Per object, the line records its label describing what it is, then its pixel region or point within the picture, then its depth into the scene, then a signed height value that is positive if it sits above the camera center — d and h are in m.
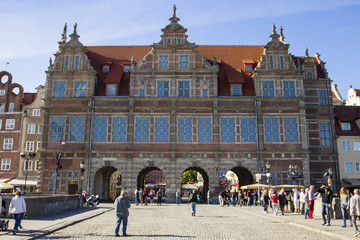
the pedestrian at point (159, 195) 33.97 -1.55
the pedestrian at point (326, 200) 16.84 -1.00
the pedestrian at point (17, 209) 13.62 -1.17
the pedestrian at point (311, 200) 20.19 -1.19
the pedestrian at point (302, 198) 22.23 -1.18
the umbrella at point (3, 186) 29.29 -0.62
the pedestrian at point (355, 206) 14.15 -1.06
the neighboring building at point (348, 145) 40.16 +4.01
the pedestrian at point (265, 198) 24.94 -1.36
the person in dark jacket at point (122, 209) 13.37 -1.15
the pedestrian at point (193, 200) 22.16 -1.32
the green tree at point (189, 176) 84.81 +0.71
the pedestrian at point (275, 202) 22.83 -1.47
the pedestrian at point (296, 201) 24.38 -1.50
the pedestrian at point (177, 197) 34.98 -1.78
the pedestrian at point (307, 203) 20.43 -1.38
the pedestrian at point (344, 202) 15.86 -1.01
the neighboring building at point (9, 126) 47.12 +7.20
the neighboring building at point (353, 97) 58.72 +14.16
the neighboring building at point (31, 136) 46.50 +5.74
